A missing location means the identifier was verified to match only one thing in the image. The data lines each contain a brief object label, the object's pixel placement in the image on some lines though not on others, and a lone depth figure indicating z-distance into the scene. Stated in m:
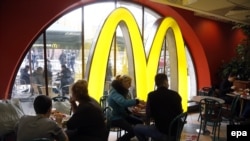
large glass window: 6.12
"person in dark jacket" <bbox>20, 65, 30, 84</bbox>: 5.98
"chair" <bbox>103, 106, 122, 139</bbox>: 4.06
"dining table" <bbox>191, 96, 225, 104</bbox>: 5.41
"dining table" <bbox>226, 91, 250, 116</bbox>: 6.01
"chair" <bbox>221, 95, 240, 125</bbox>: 5.78
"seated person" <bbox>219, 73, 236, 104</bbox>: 7.22
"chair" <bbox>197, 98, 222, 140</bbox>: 5.31
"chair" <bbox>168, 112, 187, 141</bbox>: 3.70
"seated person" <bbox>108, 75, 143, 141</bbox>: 4.37
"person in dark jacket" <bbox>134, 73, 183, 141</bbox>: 3.73
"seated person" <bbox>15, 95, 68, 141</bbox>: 2.65
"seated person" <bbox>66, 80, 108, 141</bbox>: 3.03
